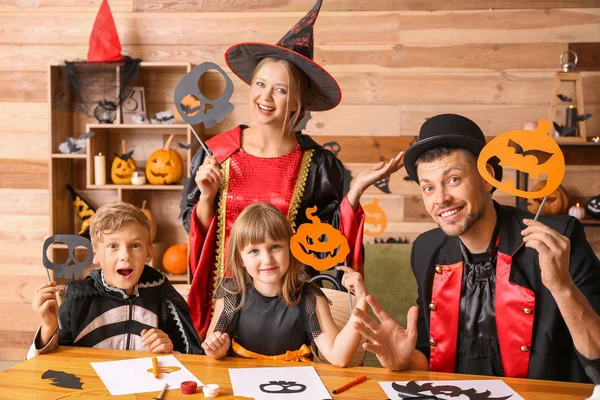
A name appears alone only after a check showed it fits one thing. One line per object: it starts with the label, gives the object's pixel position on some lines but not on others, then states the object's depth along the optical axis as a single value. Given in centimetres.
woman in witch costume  229
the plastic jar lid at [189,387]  144
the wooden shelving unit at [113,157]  408
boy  201
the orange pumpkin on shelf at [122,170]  411
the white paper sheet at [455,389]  144
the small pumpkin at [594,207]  377
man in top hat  174
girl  191
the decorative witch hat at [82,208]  417
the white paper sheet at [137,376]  149
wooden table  145
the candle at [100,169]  409
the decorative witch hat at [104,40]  396
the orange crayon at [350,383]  147
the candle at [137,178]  404
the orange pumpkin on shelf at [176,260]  404
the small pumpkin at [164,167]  404
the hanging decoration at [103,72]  397
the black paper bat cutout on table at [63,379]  150
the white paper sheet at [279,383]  144
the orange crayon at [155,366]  157
